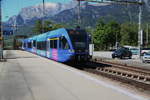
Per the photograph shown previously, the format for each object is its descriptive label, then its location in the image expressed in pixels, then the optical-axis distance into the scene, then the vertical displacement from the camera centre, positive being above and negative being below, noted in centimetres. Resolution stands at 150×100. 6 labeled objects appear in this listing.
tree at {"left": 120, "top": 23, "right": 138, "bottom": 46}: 9706 +300
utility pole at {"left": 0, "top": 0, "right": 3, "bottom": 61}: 2820 -49
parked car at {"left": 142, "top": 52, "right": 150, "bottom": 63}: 2693 -153
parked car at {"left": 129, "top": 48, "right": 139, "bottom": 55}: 5319 -159
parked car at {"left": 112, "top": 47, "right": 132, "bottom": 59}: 3619 -137
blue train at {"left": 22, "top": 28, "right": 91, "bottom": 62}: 2016 -12
